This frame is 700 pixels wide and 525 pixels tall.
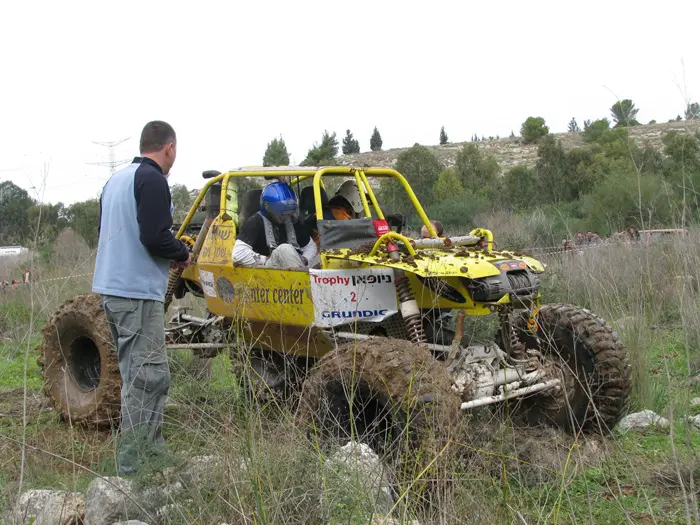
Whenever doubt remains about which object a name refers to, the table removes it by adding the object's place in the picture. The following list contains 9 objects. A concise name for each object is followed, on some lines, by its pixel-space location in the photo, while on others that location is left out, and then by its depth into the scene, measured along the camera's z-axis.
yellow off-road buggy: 4.62
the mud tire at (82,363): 6.05
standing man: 4.64
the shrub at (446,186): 30.41
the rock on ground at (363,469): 3.30
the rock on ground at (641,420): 5.70
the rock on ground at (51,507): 3.66
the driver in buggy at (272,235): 5.93
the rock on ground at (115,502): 3.58
